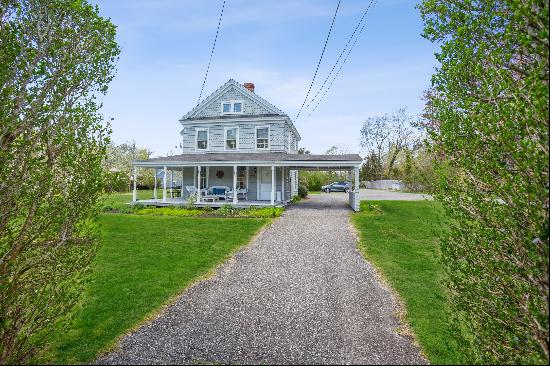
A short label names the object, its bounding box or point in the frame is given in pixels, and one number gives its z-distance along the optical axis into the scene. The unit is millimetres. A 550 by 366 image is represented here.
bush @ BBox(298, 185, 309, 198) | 33412
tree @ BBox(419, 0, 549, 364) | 3322
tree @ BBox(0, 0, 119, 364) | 4699
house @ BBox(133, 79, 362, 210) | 24062
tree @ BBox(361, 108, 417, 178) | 60906
